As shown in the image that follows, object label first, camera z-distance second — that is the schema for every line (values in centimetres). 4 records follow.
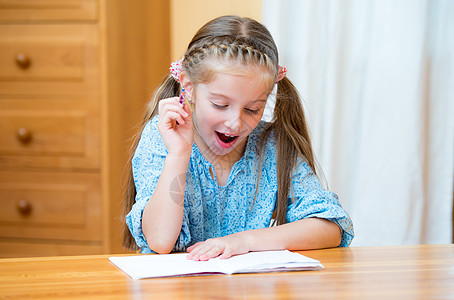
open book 179
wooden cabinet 274
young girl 222
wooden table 156
